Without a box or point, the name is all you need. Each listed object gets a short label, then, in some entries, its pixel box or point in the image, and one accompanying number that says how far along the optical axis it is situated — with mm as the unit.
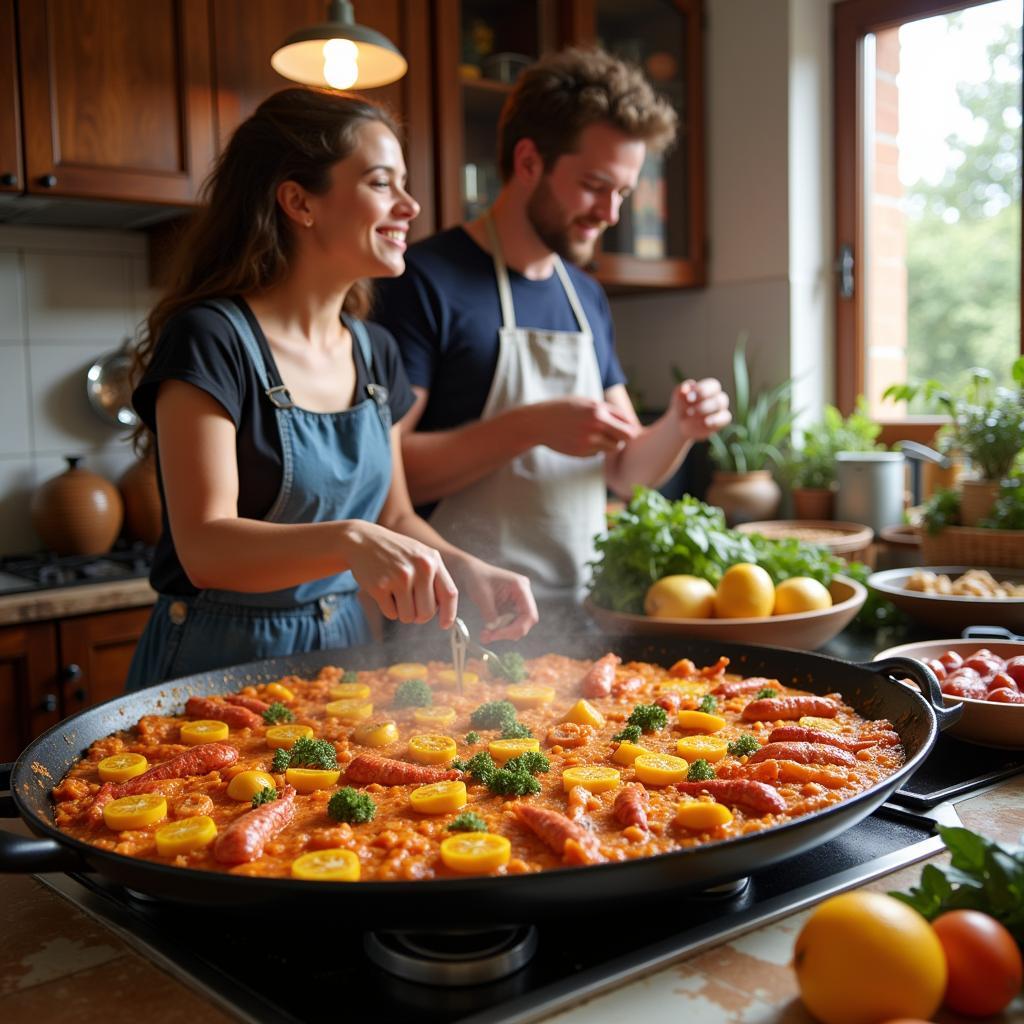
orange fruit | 788
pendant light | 2393
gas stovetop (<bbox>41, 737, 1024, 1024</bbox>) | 863
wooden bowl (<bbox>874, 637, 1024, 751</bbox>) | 1357
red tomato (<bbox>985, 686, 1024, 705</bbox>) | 1414
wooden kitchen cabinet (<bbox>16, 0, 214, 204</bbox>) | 2803
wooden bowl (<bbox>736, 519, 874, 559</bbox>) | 2750
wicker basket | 2295
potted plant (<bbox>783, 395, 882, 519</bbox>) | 3742
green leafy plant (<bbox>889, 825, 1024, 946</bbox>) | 867
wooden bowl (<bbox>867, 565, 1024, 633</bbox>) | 1965
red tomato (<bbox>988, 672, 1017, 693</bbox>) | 1479
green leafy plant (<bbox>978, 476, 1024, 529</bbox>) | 2301
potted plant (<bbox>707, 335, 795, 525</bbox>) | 3869
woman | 1674
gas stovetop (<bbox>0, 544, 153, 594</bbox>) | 2826
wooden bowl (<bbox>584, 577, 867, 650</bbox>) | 1826
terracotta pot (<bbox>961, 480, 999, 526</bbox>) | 2355
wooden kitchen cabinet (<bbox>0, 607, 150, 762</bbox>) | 2707
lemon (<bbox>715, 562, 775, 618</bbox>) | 1860
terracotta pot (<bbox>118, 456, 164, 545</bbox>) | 3348
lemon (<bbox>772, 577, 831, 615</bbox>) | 1885
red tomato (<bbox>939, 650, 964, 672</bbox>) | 1596
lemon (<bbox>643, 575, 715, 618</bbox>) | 1902
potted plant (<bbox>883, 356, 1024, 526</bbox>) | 2383
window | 3729
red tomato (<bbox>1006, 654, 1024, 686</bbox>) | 1526
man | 2365
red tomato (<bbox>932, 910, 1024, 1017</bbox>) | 811
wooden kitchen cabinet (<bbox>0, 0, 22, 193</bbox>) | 2734
